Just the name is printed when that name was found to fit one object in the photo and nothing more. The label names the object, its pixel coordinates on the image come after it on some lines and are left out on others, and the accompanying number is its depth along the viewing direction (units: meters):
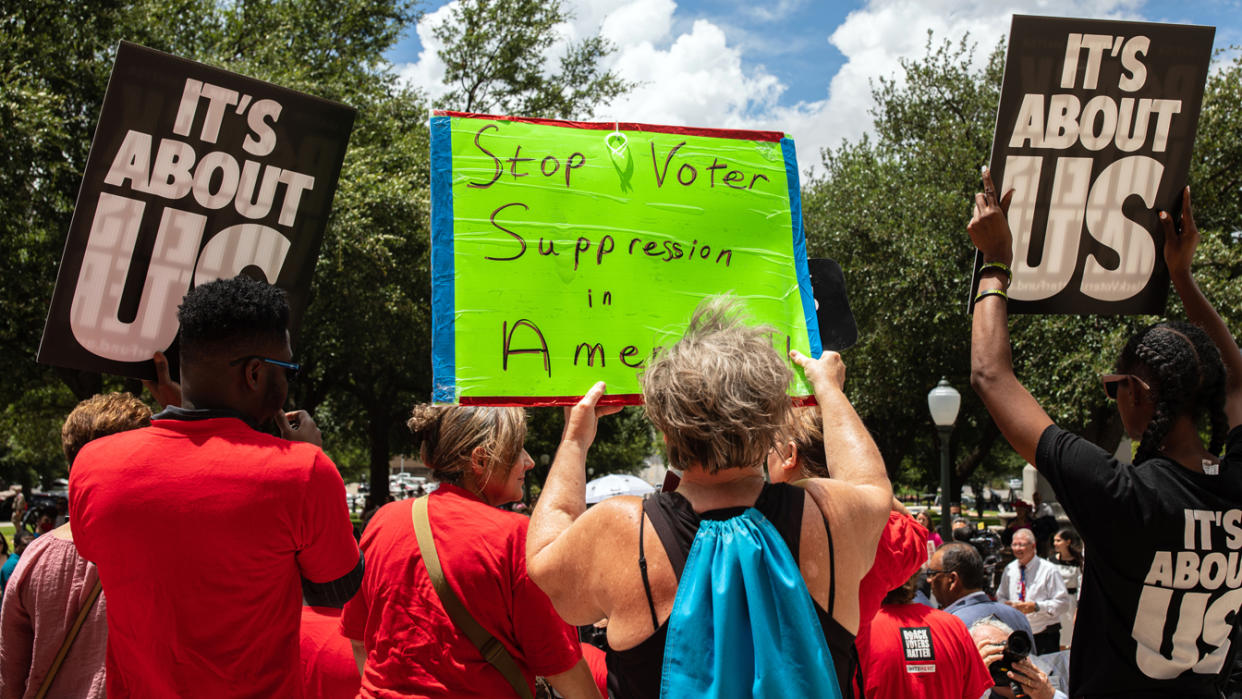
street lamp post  11.31
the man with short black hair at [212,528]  2.23
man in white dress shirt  7.42
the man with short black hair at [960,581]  4.63
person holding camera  2.84
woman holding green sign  1.80
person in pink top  2.89
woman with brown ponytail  2.67
